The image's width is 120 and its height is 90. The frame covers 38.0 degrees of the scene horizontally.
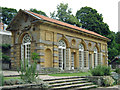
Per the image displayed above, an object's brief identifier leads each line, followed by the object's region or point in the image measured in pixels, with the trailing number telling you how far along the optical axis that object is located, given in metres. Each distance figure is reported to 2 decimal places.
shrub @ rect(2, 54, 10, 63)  22.75
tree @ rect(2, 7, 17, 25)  37.08
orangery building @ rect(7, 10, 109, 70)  16.50
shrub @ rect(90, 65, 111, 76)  12.38
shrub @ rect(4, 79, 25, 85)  8.16
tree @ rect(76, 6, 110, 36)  37.22
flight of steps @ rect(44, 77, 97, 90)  9.54
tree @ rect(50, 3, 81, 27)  37.84
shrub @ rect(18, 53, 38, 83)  8.84
